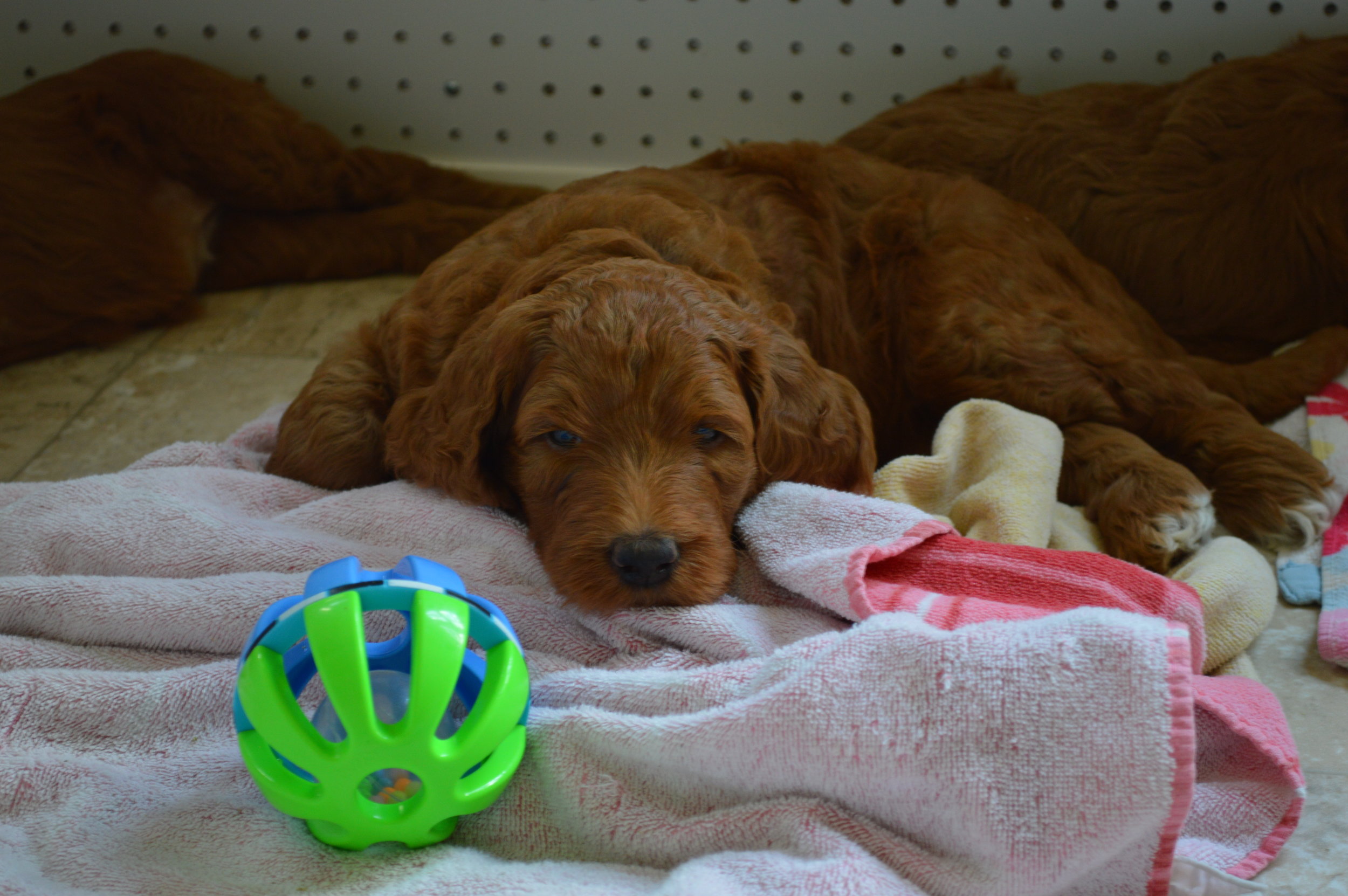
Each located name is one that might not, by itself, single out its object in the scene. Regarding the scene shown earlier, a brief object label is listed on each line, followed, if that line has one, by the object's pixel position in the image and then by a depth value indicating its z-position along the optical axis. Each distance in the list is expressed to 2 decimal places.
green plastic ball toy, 1.58
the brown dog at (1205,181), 3.40
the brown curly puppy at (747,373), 2.18
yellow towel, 2.37
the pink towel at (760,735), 1.65
